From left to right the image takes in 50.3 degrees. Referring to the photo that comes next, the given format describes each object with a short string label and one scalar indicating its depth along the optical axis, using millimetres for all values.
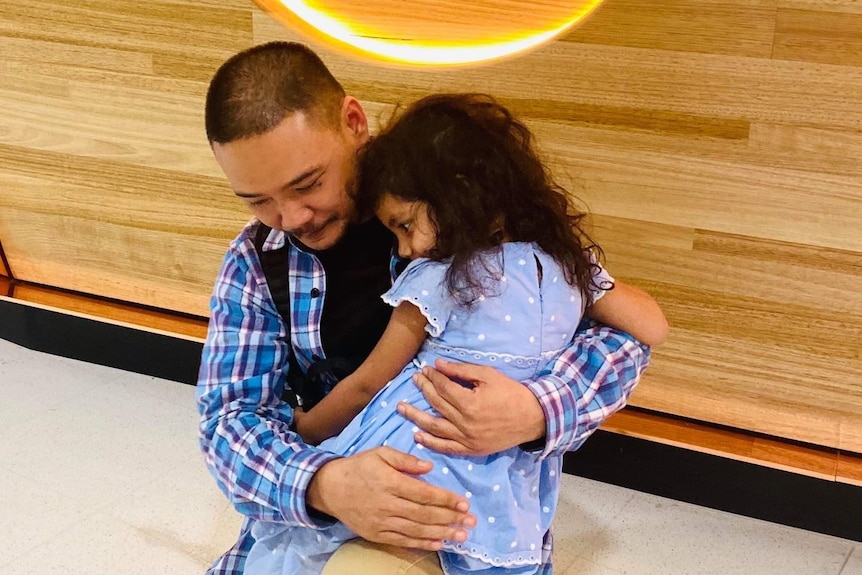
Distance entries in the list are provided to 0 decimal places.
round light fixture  1044
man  1043
